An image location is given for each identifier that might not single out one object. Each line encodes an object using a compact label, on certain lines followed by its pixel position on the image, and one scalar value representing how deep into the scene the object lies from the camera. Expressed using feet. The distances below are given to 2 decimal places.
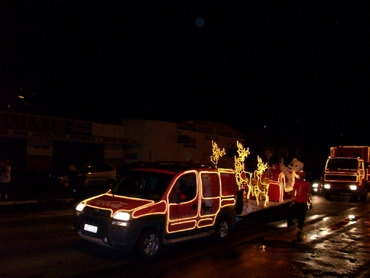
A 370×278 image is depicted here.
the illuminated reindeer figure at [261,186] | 57.57
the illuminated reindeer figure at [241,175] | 59.67
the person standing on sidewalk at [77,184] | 43.83
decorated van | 26.48
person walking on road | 43.68
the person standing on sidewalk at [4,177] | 57.41
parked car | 81.00
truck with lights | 79.92
